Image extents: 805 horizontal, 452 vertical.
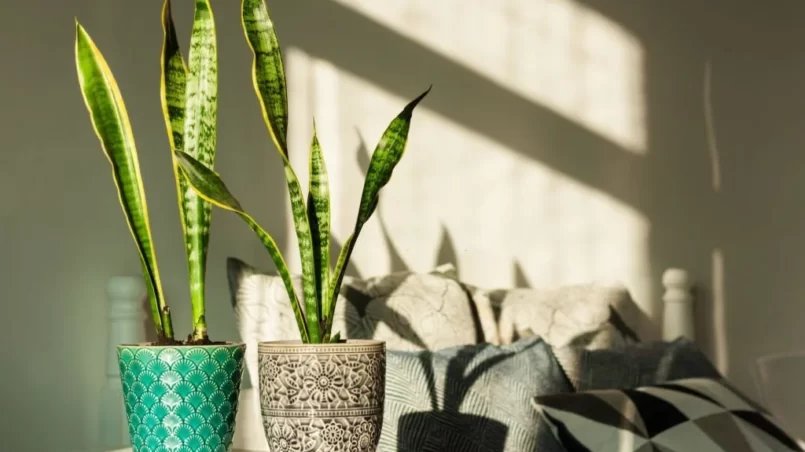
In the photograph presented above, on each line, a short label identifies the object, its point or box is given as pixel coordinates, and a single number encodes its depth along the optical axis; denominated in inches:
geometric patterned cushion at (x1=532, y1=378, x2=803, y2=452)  96.6
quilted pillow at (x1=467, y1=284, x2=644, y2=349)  114.8
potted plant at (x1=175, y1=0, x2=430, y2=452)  83.9
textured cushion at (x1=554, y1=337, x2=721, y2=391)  105.3
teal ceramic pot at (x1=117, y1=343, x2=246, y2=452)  84.2
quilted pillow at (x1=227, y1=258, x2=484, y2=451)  107.9
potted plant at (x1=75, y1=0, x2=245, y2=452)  84.3
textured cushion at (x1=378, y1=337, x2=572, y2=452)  96.3
